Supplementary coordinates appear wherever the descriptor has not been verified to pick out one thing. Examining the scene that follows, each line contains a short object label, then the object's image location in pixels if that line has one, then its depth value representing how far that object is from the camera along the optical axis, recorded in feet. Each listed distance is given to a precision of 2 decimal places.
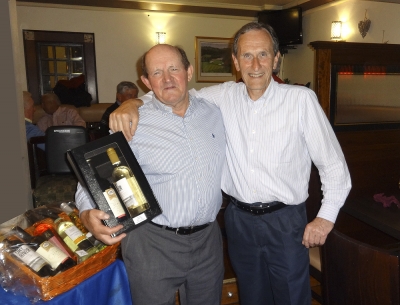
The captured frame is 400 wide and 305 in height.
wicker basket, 4.25
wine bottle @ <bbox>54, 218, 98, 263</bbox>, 4.75
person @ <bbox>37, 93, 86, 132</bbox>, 16.12
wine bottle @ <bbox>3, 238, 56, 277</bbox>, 4.38
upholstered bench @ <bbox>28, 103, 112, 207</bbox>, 9.98
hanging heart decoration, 18.99
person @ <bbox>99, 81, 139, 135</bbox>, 16.21
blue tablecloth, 4.46
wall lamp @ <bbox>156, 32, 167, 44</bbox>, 22.66
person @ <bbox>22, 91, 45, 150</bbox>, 12.62
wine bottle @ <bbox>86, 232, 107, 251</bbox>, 4.91
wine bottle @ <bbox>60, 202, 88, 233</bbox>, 5.29
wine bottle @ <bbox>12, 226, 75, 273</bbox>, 4.48
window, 20.71
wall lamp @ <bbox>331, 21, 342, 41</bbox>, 19.54
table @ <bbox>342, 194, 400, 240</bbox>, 6.13
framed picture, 23.82
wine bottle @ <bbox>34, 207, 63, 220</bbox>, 5.75
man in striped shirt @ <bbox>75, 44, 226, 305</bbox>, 4.55
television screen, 21.76
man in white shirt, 4.77
